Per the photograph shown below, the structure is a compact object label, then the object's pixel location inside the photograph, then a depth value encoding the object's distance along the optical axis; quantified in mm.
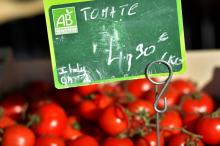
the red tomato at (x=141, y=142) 873
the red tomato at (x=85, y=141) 878
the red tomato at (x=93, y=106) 990
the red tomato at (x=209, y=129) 883
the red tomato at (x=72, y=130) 975
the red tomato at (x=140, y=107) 943
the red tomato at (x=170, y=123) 917
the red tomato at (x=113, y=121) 908
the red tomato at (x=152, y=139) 872
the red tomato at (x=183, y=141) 859
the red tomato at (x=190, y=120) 929
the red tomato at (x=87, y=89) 1003
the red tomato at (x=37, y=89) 1152
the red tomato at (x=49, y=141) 882
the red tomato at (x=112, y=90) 1059
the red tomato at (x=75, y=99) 1048
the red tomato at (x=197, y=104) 1027
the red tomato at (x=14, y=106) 1049
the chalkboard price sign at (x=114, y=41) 823
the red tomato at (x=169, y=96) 1031
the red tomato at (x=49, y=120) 948
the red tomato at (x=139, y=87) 1100
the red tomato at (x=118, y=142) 864
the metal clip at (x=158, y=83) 780
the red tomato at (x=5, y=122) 928
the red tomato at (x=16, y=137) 880
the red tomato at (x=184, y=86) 1104
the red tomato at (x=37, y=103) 1015
